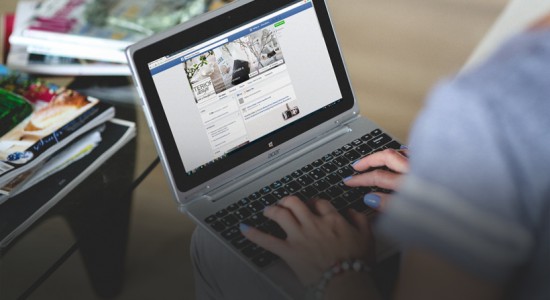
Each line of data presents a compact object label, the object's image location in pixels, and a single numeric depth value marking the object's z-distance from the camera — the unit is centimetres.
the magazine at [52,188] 108
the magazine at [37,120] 112
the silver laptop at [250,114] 105
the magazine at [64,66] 141
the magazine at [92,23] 142
